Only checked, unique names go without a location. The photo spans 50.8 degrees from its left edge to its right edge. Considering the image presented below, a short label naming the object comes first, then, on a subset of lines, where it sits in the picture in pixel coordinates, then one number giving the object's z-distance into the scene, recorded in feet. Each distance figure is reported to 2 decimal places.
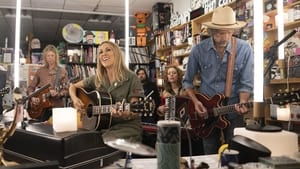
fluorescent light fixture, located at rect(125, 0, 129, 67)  8.21
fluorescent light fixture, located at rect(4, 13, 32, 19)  18.90
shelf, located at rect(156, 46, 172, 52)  15.33
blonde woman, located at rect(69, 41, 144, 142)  5.74
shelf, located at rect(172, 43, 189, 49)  13.63
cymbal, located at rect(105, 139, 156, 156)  2.57
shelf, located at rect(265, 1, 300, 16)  7.59
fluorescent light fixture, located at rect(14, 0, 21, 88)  9.24
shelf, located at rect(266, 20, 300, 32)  7.38
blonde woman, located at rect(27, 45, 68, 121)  9.81
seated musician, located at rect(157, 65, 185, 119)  9.85
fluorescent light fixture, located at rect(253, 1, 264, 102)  4.56
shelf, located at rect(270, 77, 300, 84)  7.38
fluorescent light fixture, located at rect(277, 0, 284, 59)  6.96
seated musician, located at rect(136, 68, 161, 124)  9.86
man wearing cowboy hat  6.80
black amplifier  3.36
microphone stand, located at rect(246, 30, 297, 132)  3.68
